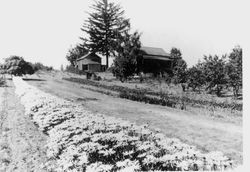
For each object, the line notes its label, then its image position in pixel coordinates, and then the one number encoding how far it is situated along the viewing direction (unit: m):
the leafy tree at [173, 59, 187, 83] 23.61
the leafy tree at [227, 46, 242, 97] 16.81
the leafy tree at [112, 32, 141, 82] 27.11
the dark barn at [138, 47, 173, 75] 27.52
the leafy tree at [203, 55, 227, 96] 18.88
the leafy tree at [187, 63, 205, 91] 21.19
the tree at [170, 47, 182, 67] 25.50
